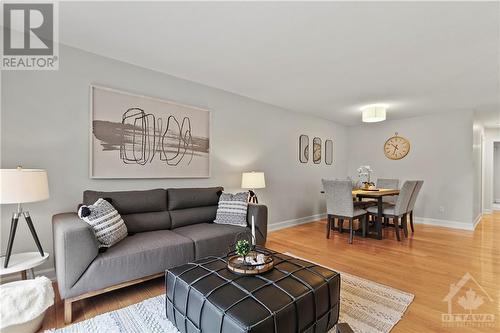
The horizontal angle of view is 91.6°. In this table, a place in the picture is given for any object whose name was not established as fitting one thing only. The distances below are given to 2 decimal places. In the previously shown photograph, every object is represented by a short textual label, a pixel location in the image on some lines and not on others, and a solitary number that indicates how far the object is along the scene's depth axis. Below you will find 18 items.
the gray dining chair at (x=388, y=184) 5.09
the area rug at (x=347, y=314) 1.72
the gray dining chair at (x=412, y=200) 4.25
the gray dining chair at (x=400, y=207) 3.94
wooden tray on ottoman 1.62
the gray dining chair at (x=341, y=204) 3.80
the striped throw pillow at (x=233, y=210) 3.06
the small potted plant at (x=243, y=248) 1.71
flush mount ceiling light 4.41
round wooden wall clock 5.62
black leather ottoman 1.27
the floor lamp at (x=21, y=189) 1.79
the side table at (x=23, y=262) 1.79
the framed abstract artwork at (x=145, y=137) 2.72
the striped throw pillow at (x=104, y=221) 2.07
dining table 3.98
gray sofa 1.83
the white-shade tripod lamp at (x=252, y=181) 3.77
